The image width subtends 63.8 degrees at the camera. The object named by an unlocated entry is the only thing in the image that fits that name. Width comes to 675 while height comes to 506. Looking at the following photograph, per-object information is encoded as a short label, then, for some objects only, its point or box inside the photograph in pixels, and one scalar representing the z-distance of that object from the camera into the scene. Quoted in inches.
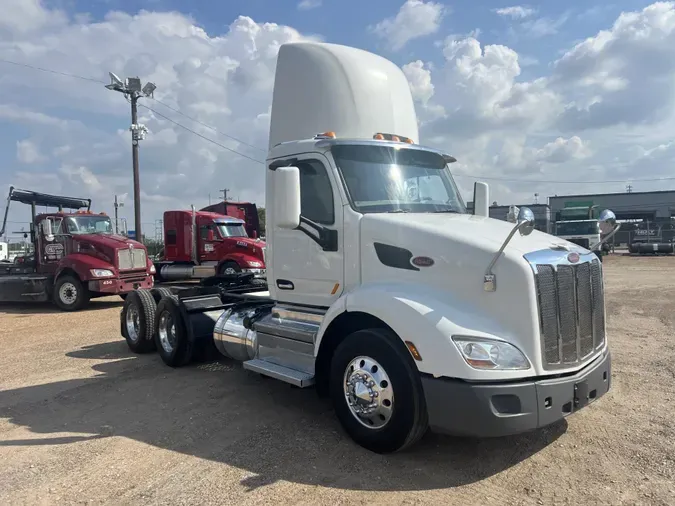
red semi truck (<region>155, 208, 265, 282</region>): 741.3
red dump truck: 574.6
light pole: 996.6
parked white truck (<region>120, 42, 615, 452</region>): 158.1
